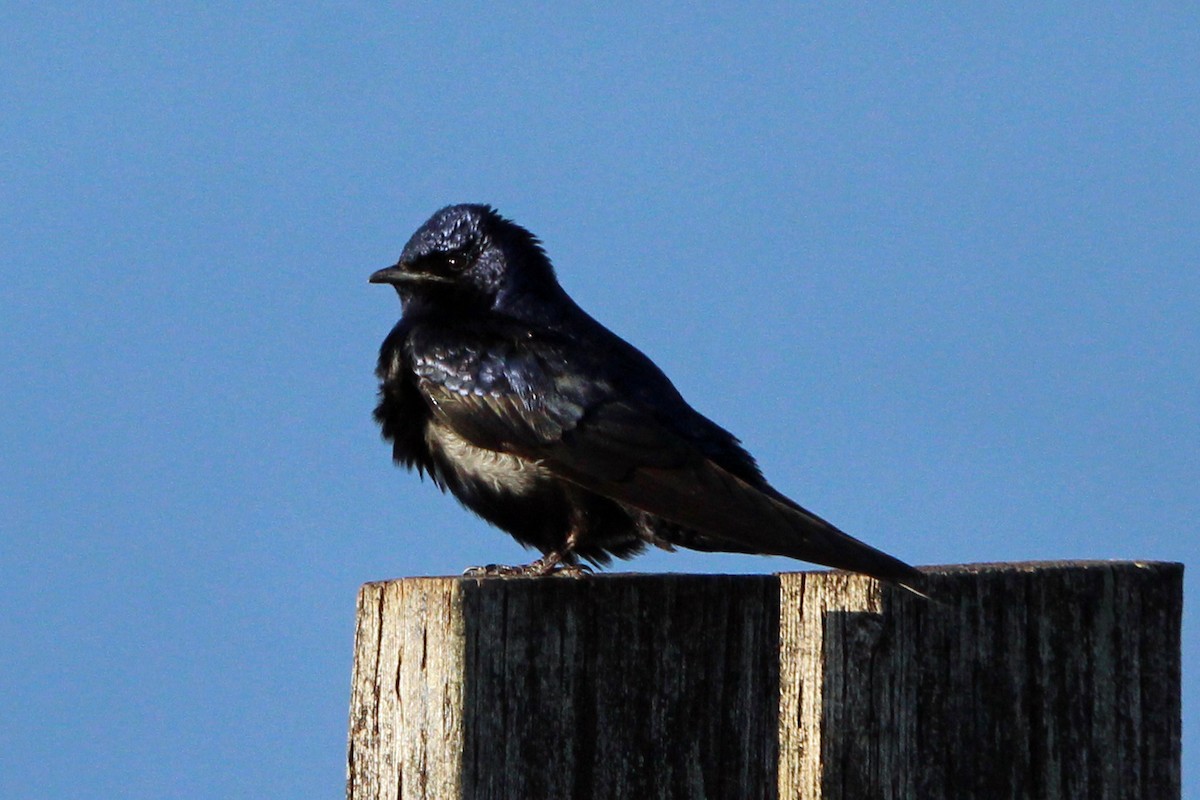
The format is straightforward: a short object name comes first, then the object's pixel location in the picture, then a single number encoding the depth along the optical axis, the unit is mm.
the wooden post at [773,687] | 5449
